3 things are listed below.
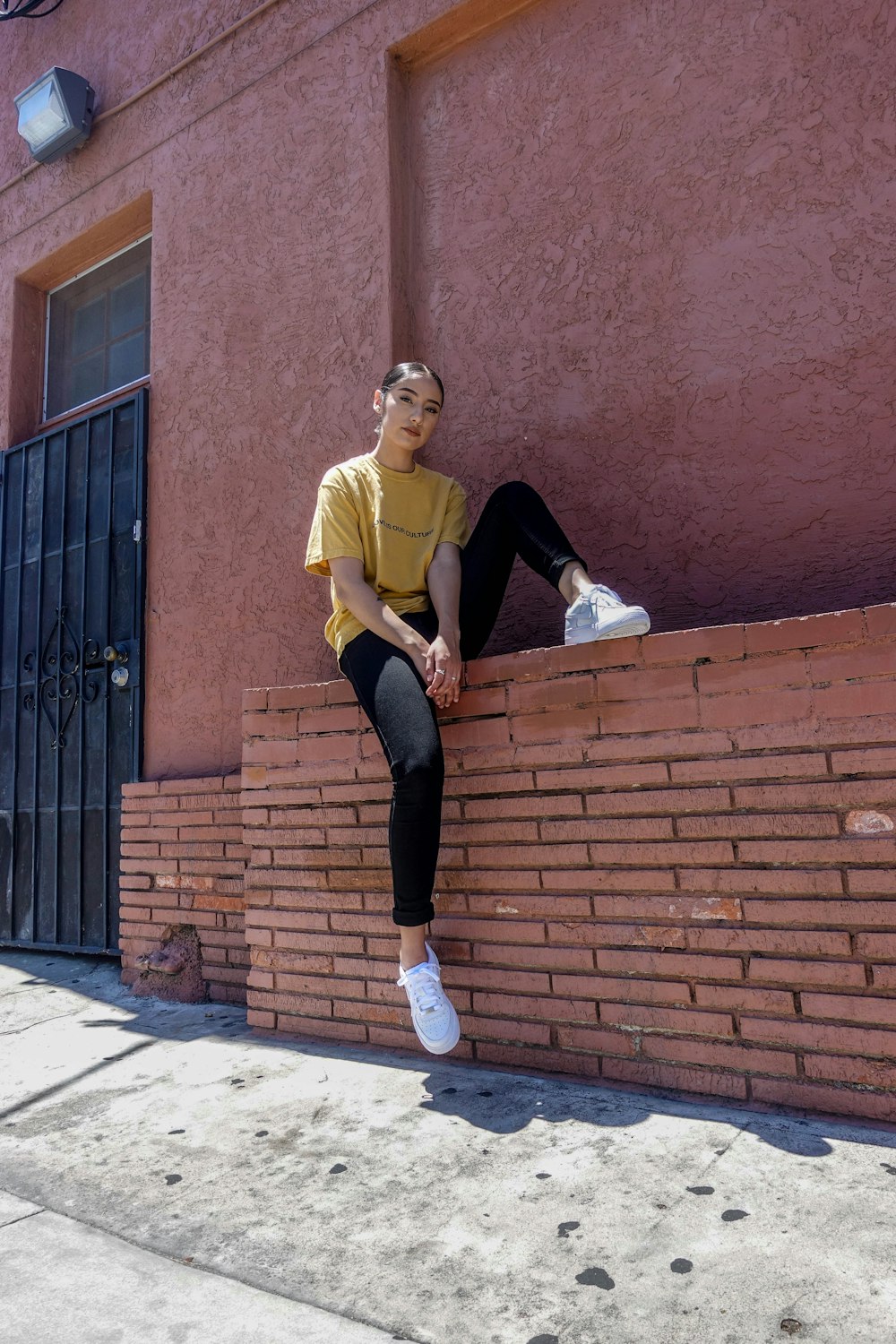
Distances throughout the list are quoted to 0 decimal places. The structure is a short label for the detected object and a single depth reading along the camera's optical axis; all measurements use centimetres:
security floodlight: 459
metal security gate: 410
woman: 222
